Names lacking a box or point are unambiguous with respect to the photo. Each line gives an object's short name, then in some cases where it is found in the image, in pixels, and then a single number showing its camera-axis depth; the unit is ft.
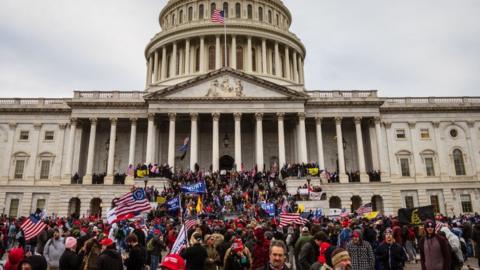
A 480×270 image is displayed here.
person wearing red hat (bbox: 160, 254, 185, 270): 18.25
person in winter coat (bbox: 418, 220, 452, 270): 29.09
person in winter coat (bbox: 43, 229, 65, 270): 35.22
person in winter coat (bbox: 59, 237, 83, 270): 28.02
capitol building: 147.23
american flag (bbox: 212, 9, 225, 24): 175.13
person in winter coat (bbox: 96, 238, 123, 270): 25.95
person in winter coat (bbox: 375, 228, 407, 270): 33.45
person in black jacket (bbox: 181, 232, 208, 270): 28.17
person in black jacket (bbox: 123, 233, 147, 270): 30.68
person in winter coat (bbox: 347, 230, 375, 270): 29.27
